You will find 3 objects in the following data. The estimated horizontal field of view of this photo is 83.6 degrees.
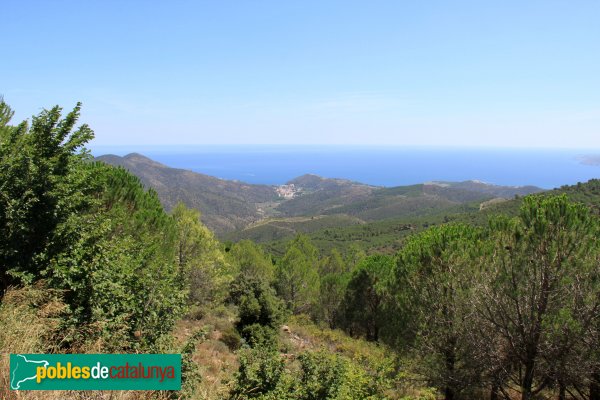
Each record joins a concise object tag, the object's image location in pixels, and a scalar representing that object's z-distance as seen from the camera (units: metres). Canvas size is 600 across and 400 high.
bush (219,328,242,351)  15.50
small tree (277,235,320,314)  31.94
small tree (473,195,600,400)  8.70
